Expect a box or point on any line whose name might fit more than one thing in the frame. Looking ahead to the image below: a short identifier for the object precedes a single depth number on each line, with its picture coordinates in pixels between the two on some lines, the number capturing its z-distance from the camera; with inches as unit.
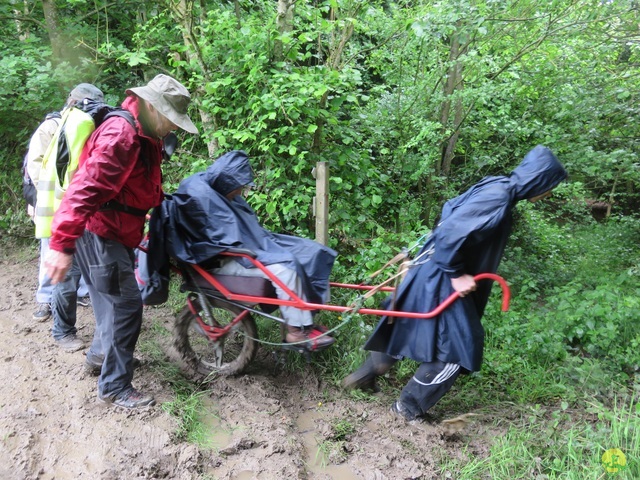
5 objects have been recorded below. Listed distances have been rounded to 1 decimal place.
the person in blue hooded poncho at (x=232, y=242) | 125.3
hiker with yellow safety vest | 142.3
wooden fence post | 153.5
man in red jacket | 103.2
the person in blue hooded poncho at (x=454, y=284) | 107.0
